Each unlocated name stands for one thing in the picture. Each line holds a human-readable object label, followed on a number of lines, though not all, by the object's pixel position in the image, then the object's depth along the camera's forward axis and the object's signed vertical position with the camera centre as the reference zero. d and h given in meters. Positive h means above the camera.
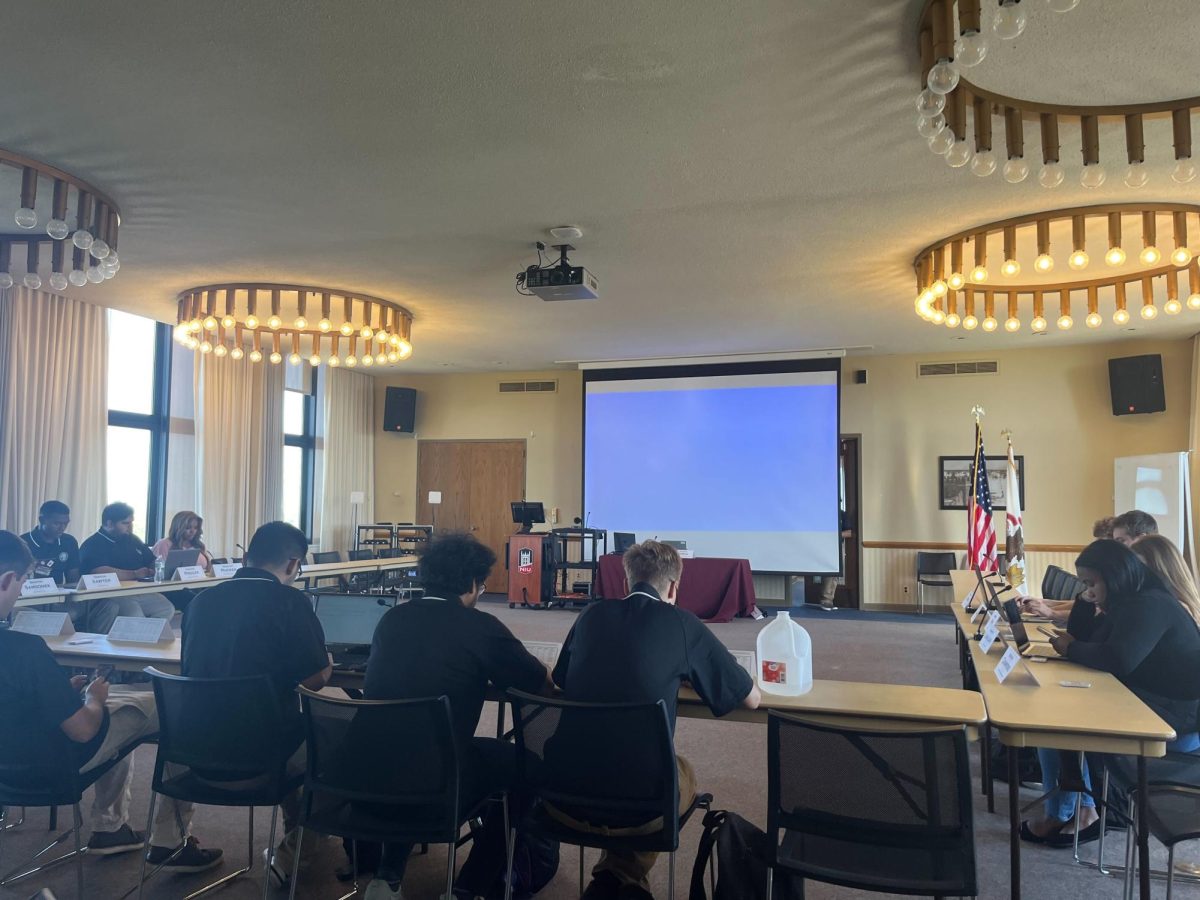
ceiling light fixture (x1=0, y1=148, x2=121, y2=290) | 3.79 +1.52
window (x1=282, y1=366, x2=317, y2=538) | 9.46 +0.57
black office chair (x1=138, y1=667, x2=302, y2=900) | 2.22 -0.75
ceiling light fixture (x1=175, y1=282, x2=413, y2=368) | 6.17 +1.43
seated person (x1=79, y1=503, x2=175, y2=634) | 5.18 -0.48
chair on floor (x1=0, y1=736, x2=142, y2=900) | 2.28 -0.89
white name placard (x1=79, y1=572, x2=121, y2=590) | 4.47 -0.56
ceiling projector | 4.95 +1.37
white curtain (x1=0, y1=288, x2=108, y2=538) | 6.11 +0.69
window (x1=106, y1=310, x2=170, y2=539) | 7.30 +0.72
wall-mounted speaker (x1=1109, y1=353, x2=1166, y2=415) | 7.80 +1.09
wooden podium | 9.05 -0.96
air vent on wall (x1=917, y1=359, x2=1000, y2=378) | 8.57 +1.38
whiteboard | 7.30 +0.00
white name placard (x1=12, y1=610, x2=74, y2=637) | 3.22 -0.58
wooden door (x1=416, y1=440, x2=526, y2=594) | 10.27 +0.05
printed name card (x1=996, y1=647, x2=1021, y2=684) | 2.52 -0.59
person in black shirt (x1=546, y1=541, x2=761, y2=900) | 2.07 -0.48
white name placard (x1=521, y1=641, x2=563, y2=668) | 4.24 -0.96
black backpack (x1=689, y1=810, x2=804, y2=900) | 2.04 -1.02
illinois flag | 6.80 -0.31
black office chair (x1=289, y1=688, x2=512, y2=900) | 2.02 -0.77
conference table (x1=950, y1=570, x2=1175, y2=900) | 2.02 -0.64
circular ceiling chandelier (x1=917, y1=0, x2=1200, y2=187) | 3.12 +1.52
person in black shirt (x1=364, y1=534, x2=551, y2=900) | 2.19 -0.49
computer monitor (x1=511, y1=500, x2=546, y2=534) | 9.25 -0.29
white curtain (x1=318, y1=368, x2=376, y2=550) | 9.82 +0.47
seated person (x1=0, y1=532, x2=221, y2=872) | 2.21 -0.75
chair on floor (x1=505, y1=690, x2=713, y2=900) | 1.95 -0.74
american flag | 7.17 -0.36
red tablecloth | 8.16 -1.08
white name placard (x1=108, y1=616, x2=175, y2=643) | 3.15 -0.59
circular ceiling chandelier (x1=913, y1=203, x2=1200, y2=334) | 4.34 +1.52
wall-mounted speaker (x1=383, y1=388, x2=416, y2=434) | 10.44 +1.07
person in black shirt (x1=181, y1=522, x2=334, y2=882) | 2.37 -0.47
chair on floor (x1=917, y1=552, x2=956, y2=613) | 8.59 -0.89
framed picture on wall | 8.47 +0.10
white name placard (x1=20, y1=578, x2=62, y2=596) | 4.02 -0.54
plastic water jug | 2.40 -0.55
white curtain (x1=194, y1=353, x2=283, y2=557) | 7.97 +0.45
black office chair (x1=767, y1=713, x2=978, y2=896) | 1.73 -0.75
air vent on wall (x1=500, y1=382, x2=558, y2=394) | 10.15 +1.36
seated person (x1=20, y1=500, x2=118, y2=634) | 4.93 -0.48
